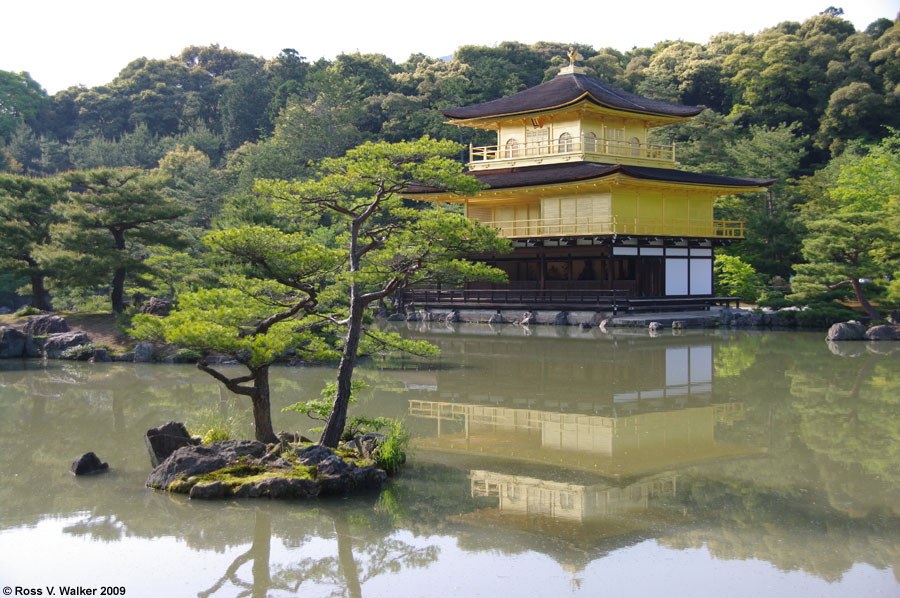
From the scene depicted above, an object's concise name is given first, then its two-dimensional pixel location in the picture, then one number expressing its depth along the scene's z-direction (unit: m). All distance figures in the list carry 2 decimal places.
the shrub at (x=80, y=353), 20.33
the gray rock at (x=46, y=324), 21.66
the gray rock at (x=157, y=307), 22.02
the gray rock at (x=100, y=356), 20.14
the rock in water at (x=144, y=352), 19.94
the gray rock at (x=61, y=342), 20.81
